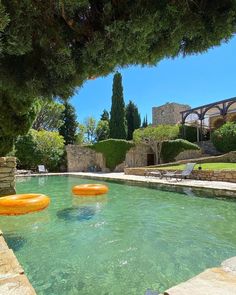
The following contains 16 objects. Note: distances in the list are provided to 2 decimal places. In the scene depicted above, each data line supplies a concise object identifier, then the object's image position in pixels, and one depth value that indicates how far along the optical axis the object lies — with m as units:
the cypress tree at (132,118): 30.85
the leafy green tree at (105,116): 32.18
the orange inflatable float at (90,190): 7.99
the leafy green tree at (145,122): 37.61
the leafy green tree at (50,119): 25.94
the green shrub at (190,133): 22.18
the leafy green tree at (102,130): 28.98
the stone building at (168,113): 28.57
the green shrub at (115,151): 19.28
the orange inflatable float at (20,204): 5.41
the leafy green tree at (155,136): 18.28
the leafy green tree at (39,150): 19.48
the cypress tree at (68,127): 25.67
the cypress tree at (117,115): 24.53
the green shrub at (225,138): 16.80
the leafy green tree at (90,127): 29.28
